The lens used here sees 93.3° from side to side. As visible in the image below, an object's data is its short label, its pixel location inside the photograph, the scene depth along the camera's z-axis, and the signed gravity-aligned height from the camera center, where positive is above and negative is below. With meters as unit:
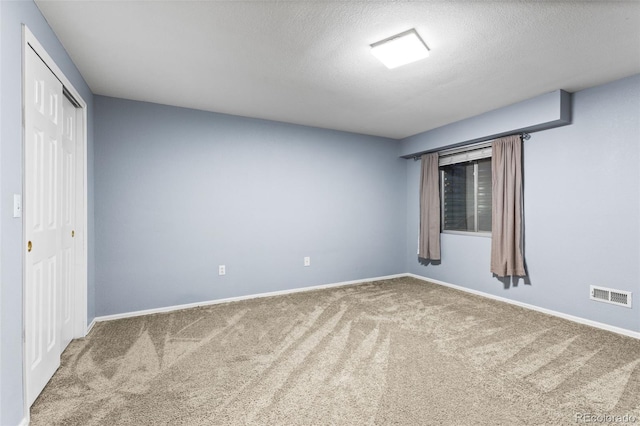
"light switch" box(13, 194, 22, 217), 1.58 +0.04
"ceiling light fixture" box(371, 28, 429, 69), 2.15 +1.22
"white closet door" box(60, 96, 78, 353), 2.52 -0.08
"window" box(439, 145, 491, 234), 4.30 +0.34
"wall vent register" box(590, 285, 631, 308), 2.85 -0.82
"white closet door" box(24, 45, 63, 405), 1.75 -0.06
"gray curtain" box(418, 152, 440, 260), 4.82 +0.04
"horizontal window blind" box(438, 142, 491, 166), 4.19 +0.86
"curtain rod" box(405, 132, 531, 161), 3.65 +0.96
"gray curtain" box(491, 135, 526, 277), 3.66 +0.05
